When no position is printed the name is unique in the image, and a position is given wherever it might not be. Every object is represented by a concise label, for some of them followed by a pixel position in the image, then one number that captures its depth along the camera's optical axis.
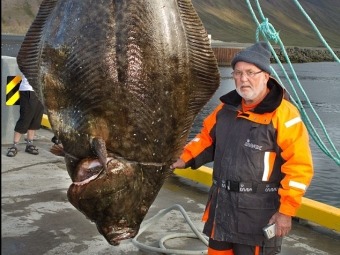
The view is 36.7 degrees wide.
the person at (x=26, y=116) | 7.87
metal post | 8.60
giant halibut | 2.27
